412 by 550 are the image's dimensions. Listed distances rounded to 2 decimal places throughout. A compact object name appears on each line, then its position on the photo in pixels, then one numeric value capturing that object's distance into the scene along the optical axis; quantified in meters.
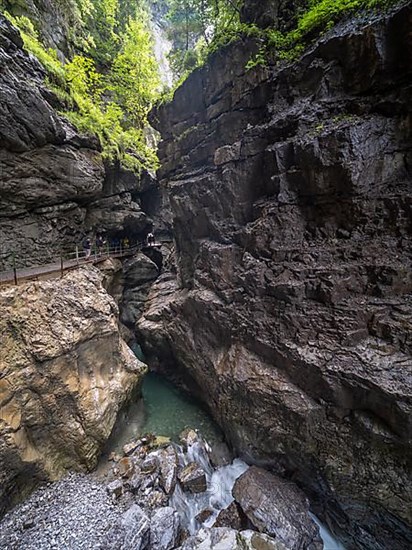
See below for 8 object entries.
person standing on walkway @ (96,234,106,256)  14.62
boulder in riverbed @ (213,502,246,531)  6.10
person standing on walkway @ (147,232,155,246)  20.42
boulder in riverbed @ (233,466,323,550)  5.67
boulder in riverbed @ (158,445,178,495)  6.87
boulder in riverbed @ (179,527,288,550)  5.21
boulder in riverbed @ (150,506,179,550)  5.50
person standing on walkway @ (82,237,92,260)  12.80
